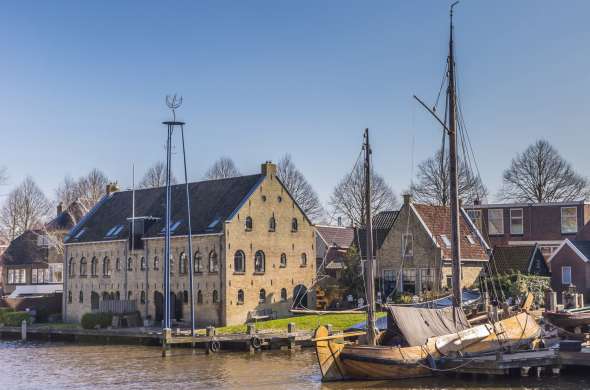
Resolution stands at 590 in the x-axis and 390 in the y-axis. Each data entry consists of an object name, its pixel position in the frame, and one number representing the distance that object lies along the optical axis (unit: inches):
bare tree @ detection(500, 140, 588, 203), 2906.0
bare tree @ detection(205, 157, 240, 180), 3428.2
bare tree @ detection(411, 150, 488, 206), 2834.6
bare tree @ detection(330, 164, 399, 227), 2982.3
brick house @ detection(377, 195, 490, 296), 2034.9
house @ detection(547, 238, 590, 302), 2070.6
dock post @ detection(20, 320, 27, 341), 2061.3
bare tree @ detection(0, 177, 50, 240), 3324.3
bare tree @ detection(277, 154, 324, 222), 3161.9
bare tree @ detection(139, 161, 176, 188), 3467.0
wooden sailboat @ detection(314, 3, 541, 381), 1182.9
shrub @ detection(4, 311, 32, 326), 2237.9
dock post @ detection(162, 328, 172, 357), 1571.1
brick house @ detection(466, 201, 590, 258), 2295.8
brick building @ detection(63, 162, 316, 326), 2001.7
